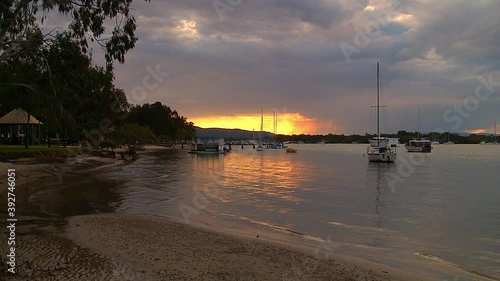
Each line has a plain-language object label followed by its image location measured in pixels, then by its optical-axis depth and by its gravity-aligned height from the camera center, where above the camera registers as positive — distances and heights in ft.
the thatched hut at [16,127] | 160.04 +4.47
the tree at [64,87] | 45.09 +5.94
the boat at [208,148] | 367.45 -6.48
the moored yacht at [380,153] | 230.19 -5.84
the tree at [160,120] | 528.63 +26.78
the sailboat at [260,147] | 515.91 -6.93
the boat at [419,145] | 446.19 -1.99
